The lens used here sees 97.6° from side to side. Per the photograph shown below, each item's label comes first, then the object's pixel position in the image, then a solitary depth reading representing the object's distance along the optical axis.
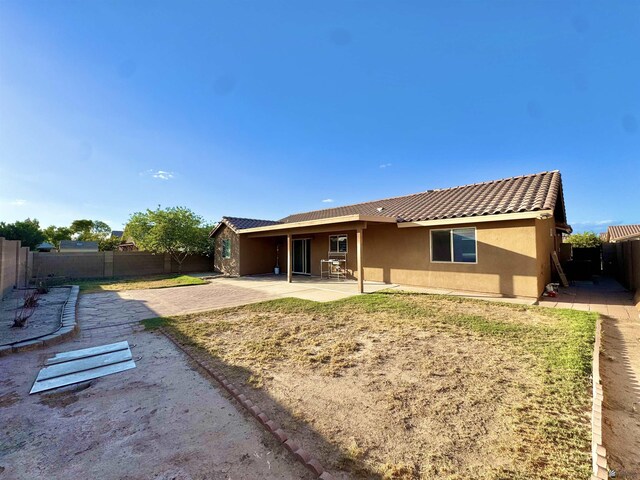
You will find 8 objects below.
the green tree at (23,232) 20.91
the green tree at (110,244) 33.31
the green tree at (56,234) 39.03
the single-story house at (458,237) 8.00
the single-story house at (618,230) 20.82
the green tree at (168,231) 16.62
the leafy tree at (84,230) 43.16
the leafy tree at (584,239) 17.56
